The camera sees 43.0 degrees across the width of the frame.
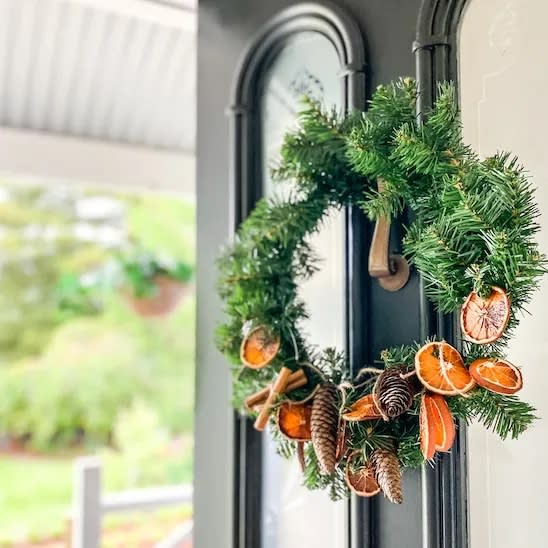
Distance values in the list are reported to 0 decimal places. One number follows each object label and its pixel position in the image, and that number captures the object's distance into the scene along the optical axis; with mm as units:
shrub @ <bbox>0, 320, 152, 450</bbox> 4734
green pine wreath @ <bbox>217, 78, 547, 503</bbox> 728
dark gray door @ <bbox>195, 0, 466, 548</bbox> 928
